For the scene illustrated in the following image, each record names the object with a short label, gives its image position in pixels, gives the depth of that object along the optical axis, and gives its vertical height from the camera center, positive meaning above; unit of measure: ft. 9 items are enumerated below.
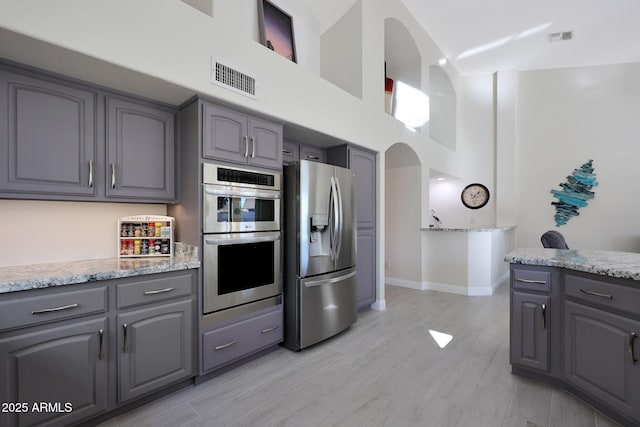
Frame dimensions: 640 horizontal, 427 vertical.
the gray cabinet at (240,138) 7.14 +1.96
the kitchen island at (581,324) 5.31 -2.28
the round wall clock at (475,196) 20.53 +1.26
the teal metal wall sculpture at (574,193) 18.04 +1.31
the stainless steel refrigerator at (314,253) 8.69 -1.21
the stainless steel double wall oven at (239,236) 7.11 -0.61
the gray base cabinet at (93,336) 4.73 -2.28
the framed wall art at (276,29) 8.97 +5.95
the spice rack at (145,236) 7.39 -0.59
